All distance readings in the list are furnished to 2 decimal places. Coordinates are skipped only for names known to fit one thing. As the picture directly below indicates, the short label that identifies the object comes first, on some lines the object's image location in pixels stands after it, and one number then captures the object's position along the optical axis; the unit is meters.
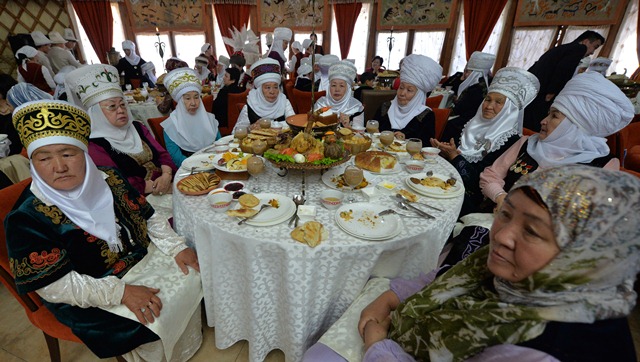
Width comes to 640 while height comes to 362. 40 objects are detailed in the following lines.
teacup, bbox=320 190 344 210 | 1.71
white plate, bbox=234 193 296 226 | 1.54
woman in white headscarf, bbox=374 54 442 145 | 3.39
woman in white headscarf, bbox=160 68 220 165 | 3.21
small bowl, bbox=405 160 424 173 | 2.21
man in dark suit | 5.14
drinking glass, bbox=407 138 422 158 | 2.49
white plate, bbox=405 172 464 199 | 1.83
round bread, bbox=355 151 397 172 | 2.21
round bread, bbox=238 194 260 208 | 1.60
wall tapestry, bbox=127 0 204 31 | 10.45
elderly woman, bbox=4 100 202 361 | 1.35
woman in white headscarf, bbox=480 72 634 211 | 1.94
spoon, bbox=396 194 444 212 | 1.78
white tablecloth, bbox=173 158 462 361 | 1.44
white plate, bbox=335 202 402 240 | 1.46
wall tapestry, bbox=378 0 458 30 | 10.38
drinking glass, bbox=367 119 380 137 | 3.25
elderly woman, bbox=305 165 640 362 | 0.76
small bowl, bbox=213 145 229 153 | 2.57
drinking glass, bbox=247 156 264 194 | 1.97
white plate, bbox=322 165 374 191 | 1.98
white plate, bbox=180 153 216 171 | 2.21
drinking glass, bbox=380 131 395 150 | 2.71
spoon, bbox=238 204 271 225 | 1.54
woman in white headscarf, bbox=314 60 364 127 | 4.09
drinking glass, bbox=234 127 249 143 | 2.60
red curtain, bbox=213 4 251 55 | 11.43
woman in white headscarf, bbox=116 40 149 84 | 8.19
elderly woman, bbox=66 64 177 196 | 2.37
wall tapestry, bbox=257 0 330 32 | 11.50
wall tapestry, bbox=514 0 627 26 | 8.55
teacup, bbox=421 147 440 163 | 2.47
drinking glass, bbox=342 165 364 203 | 1.85
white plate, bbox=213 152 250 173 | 2.09
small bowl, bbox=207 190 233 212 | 1.63
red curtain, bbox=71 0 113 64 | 9.98
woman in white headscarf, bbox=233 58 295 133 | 3.88
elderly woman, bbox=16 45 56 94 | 5.83
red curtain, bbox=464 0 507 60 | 9.87
